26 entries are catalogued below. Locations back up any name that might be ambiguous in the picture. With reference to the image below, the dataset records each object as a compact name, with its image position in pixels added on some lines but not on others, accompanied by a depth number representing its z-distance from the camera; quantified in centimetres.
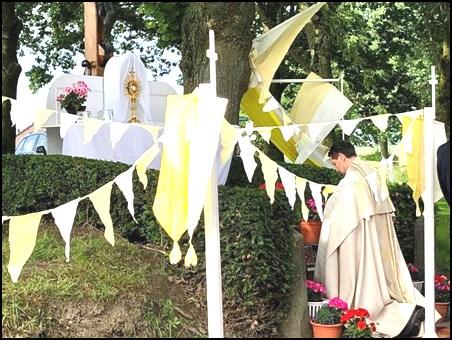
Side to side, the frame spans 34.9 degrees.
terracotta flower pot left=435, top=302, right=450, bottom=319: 720
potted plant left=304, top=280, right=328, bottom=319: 652
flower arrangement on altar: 1057
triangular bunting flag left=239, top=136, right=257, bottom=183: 455
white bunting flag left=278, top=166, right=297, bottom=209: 493
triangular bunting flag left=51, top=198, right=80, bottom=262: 437
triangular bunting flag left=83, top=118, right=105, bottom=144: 486
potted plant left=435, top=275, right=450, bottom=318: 721
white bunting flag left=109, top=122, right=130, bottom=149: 487
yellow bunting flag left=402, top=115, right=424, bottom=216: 573
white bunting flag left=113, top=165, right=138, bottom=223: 445
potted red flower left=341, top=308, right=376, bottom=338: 620
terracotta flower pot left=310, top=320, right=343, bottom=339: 619
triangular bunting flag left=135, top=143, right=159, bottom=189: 449
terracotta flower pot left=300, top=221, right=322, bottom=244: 800
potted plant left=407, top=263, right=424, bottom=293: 821
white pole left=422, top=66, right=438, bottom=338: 577
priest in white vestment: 679
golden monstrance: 1031
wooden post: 1237
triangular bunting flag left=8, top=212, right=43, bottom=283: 425
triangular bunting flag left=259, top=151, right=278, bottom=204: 469
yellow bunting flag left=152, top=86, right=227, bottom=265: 418
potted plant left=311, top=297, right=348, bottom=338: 620
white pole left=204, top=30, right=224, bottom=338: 438
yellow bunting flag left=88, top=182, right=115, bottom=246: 437
